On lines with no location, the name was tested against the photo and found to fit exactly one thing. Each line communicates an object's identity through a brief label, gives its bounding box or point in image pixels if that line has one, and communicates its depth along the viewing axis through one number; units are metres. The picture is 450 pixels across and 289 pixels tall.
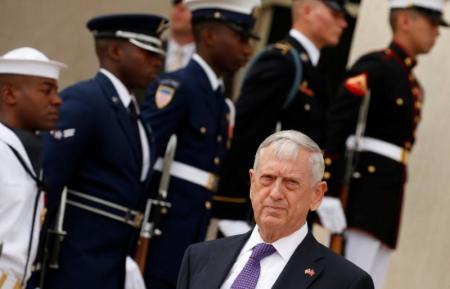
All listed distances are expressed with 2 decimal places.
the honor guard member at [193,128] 15.25
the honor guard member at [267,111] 16.27
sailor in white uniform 11.94
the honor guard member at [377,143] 16.94
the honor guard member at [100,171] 13.67
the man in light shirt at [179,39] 19.00
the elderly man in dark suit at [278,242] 9.70
